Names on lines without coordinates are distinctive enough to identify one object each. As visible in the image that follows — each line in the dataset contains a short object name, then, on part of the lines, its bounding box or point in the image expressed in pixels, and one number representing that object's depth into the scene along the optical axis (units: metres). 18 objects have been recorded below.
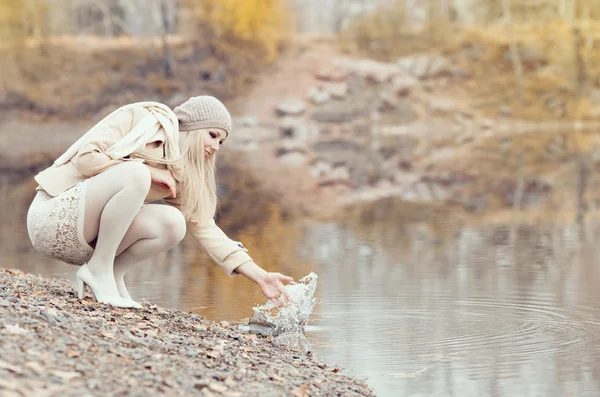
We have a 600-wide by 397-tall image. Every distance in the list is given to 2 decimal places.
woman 4.94
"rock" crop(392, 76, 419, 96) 40.53
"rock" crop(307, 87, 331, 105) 39.84
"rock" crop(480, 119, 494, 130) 39.66
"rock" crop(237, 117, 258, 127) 38.78
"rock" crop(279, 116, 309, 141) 37.38
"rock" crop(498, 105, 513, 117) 40.62
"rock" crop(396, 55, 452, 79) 42.44
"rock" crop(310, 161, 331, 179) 18.79
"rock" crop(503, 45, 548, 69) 43.47
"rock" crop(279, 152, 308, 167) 21.84
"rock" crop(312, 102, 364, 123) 39.38
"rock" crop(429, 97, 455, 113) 39.91
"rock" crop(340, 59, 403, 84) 41.34
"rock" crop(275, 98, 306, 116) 39.00
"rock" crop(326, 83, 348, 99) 40.25
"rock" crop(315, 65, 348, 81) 41.19
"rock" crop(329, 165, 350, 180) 18.34
